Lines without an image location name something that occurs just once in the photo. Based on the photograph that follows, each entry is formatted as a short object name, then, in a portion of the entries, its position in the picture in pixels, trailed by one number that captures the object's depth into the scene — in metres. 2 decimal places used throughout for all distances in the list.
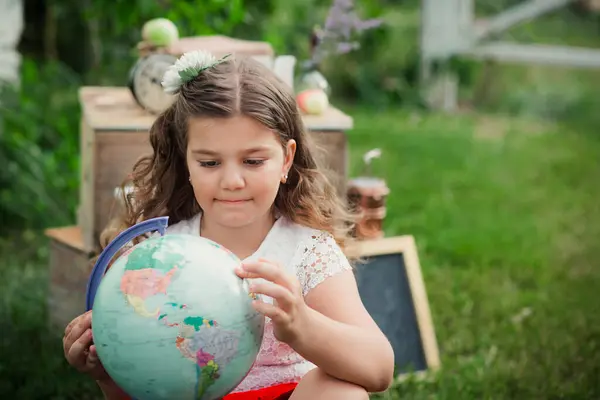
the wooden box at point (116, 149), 3.52
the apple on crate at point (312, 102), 3.70
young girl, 2.27
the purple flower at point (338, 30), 4.05
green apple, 3.74
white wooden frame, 9.09
